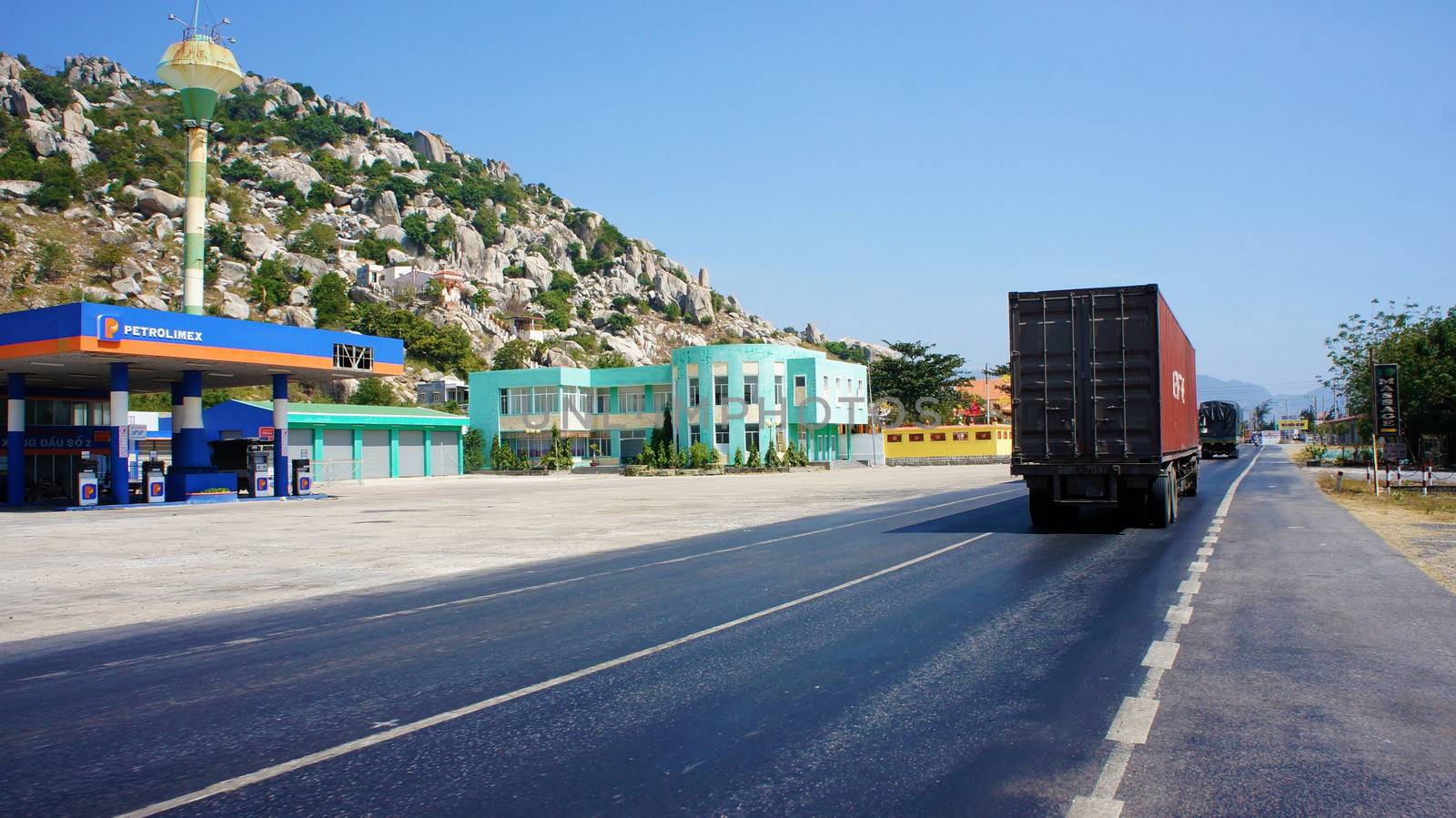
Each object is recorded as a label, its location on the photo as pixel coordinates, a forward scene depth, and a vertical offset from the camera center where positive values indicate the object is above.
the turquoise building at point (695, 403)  64.19 +2.03
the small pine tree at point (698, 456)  61.27 -1.74
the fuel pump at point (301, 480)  38.28 -1.91
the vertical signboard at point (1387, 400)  27.08 +0.70
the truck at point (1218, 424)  57.50 +0.05
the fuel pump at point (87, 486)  31.47 -1.72
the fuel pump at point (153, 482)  33.62 -1.73
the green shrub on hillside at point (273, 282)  110.62 +19.21
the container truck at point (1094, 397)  15.73 +0.53
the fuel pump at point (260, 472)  36.91 -1.54
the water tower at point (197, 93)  44.38 +18.19
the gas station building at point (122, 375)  29.05 +2.47
